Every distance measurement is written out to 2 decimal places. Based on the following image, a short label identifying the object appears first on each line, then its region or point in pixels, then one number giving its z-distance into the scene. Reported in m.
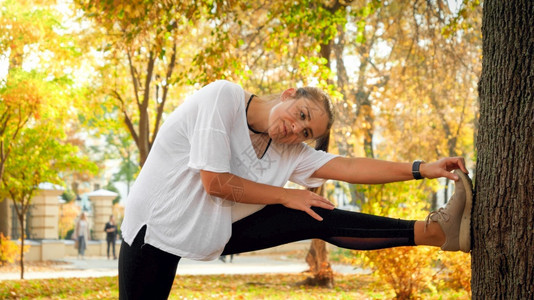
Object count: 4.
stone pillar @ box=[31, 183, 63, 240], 24.11
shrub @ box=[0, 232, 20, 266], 18.55
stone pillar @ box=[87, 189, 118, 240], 27.91
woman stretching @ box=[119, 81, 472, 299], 3.10
